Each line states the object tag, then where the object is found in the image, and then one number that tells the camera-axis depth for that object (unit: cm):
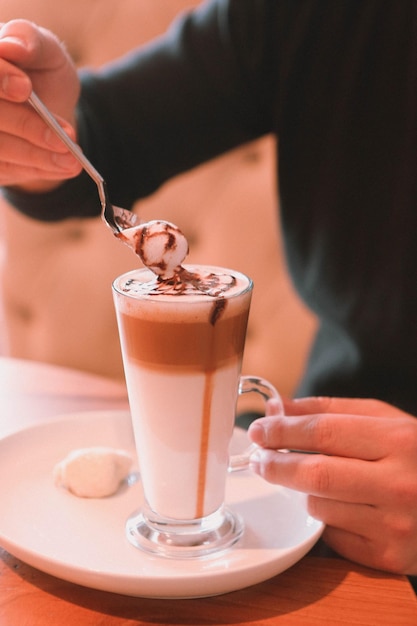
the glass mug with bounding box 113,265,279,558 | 44
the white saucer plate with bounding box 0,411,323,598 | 42
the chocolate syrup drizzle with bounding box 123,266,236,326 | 44
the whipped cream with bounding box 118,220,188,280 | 46
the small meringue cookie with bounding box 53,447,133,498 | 52
